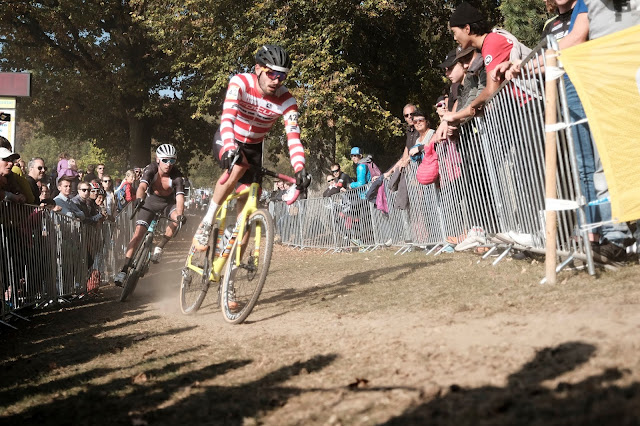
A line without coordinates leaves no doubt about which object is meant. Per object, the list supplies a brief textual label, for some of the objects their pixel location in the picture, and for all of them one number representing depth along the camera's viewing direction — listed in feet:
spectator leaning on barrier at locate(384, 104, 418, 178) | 41.09
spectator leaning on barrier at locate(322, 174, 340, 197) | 64.78
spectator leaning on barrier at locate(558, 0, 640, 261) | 21.20
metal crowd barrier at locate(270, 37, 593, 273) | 22.18
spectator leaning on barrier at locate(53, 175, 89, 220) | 42.73
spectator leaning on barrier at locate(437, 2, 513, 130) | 25.93
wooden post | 20.65
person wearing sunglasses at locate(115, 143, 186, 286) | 36.88
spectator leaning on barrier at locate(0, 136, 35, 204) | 32.81
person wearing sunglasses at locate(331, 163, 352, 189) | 64.54
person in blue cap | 56.75
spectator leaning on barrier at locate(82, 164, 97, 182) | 70.57
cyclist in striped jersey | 24.48
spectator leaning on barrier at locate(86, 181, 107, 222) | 45.90
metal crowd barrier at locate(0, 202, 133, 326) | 27.96
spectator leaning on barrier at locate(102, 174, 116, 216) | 63.57
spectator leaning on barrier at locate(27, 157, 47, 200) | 42.44
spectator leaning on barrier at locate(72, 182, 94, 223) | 44.32
